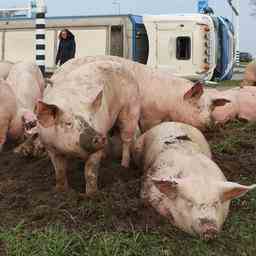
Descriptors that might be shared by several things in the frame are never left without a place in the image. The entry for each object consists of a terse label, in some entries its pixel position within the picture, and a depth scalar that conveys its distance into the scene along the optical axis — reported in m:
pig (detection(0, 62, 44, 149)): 5.12
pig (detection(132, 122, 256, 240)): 3.39
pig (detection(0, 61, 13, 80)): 6.87
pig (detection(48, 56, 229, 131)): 5.74
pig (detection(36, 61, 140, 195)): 3.64
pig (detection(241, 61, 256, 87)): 9.85
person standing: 11.15
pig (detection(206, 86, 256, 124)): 7.11
